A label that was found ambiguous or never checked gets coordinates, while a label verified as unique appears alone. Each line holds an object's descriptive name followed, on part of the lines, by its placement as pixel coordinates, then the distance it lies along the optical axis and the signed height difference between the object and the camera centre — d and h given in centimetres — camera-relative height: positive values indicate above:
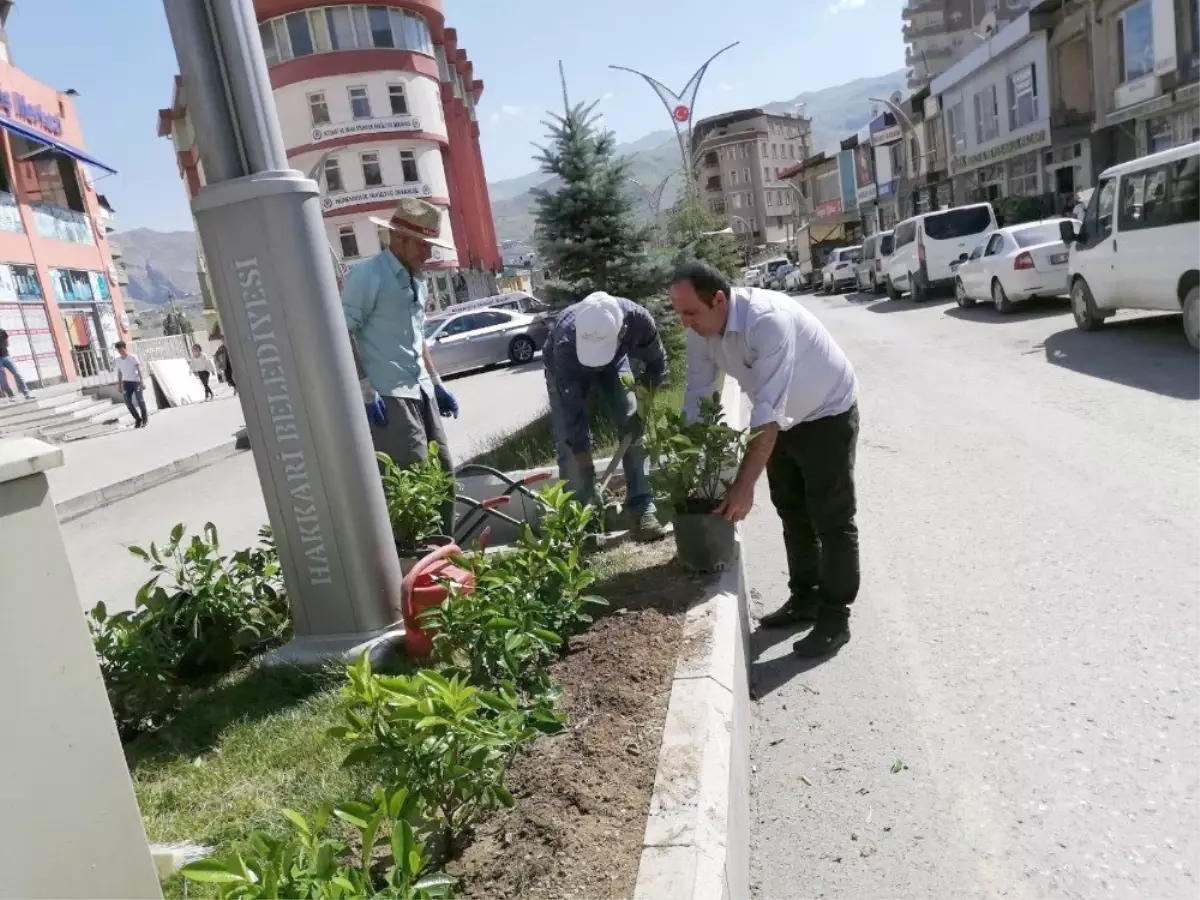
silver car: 2270 -121
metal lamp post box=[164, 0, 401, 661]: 350 -6
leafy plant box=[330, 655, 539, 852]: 207 -98
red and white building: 4188 +937
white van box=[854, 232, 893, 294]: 2639 -107
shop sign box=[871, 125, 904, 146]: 4850 +453
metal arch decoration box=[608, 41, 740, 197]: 2284 +362
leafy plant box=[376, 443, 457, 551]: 425 -90
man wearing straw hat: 463 -12
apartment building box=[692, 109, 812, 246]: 10712 +844
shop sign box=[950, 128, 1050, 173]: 3091 +192
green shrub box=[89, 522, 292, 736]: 351 -118
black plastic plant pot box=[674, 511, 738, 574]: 397 -123
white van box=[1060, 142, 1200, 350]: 932 -66
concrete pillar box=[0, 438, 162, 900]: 155 -63
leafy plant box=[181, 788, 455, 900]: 160 -96
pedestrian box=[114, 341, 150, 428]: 1984 -74
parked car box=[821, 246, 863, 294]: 3259 -138
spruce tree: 1170 +65
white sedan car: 1503 -107
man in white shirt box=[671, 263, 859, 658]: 367 -69
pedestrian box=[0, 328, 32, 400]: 1930 -11
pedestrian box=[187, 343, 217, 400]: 2666 -87
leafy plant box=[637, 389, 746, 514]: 397 -87
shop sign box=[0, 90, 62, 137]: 2525 +703
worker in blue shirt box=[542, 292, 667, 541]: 514 -66
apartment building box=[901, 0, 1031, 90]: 8194 +1677
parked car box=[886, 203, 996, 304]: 2050 -61
